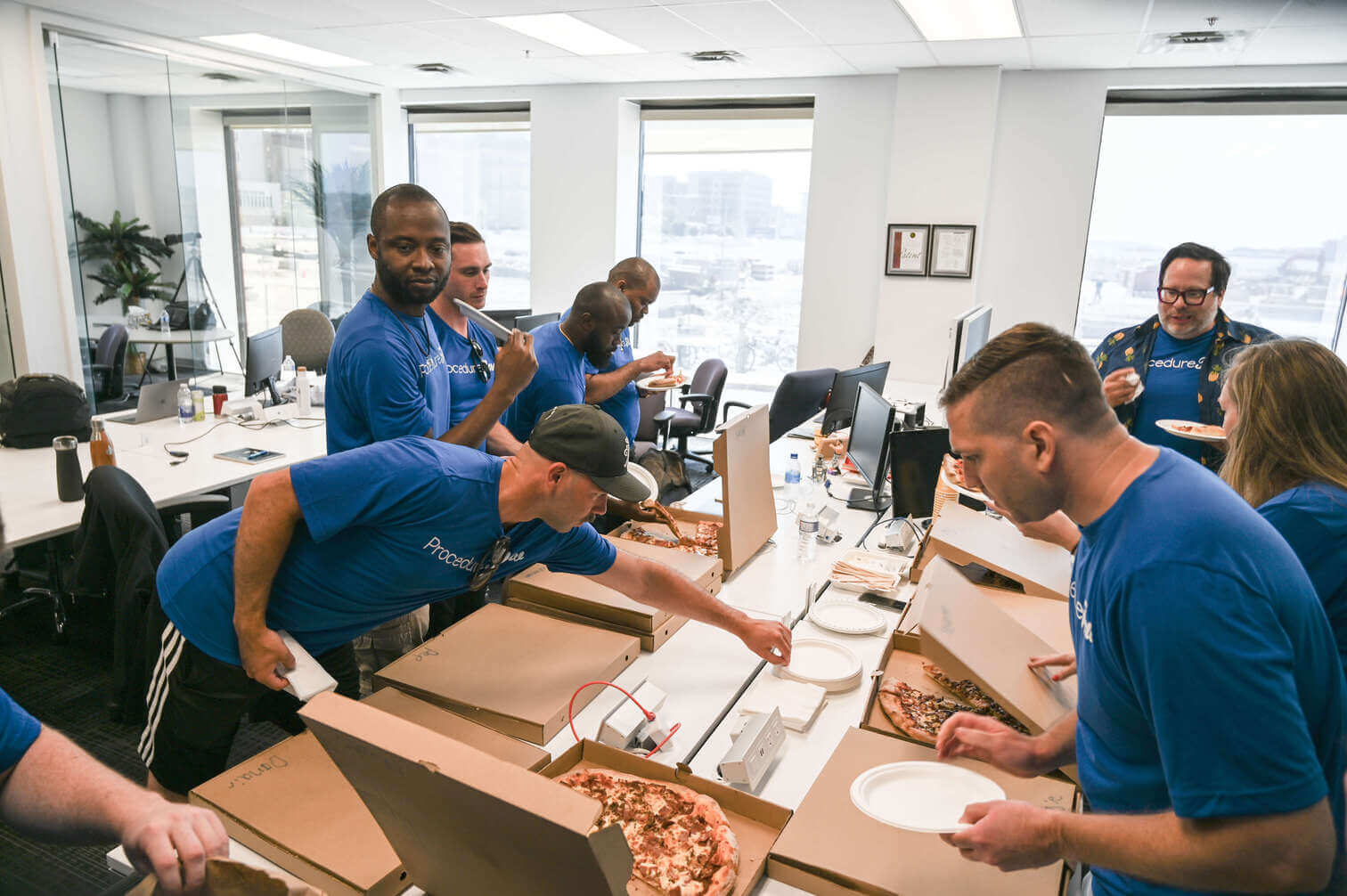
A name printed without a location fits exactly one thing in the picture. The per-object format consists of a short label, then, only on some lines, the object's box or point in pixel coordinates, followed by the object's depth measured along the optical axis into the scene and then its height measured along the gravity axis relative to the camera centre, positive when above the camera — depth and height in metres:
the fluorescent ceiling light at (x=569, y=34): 4.77 +1.39
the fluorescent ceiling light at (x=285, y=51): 5.60 +1.44
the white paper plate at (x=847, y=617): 2.05 -0.89
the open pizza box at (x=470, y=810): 0.87 -0.62
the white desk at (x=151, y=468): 2.83 -0.93
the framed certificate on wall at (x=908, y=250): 5.77 +0.16
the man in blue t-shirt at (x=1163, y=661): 0.86 -0.42
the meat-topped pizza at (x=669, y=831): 1.20 -0.88
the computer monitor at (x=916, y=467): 2.78 -0.66
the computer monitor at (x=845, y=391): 4.00 -0.59
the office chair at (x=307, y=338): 5.52 -0.57
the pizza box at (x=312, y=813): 1.19 -0.88
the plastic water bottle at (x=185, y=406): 4.19 -0.81
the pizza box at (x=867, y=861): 1.16 -0.85
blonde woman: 1.32 -0.29
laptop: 4.21 -0.82
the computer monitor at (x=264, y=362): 4.49 -0.62
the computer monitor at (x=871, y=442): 2.96 -0.66
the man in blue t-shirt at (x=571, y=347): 2.86 -0.31
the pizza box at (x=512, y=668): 1.59 -0.86
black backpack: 3.51 -0.72
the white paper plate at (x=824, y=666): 1.80 -0.90
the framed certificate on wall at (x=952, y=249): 5.66 +0.17
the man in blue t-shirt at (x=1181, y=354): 2.92 -0.27
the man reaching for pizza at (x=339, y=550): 1.50 -0.57
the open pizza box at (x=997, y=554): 2.12 -0.75
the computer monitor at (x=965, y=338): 3.24 -0.26
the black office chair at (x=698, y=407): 5.45 -0.97
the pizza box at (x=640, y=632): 1.95 -0.88
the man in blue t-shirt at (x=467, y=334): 2.75 -0.27
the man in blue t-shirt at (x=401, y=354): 2.20 -0.27
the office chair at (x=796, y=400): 4.74 -0.76
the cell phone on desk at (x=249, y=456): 3.67 -0.93
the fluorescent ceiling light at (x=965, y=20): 4.07 +1.33
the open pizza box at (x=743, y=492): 2.38 -0.69
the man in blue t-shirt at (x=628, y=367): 3.07 -0.40
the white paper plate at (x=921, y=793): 1.28 -0.84
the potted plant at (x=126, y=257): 5.49 -0.08
